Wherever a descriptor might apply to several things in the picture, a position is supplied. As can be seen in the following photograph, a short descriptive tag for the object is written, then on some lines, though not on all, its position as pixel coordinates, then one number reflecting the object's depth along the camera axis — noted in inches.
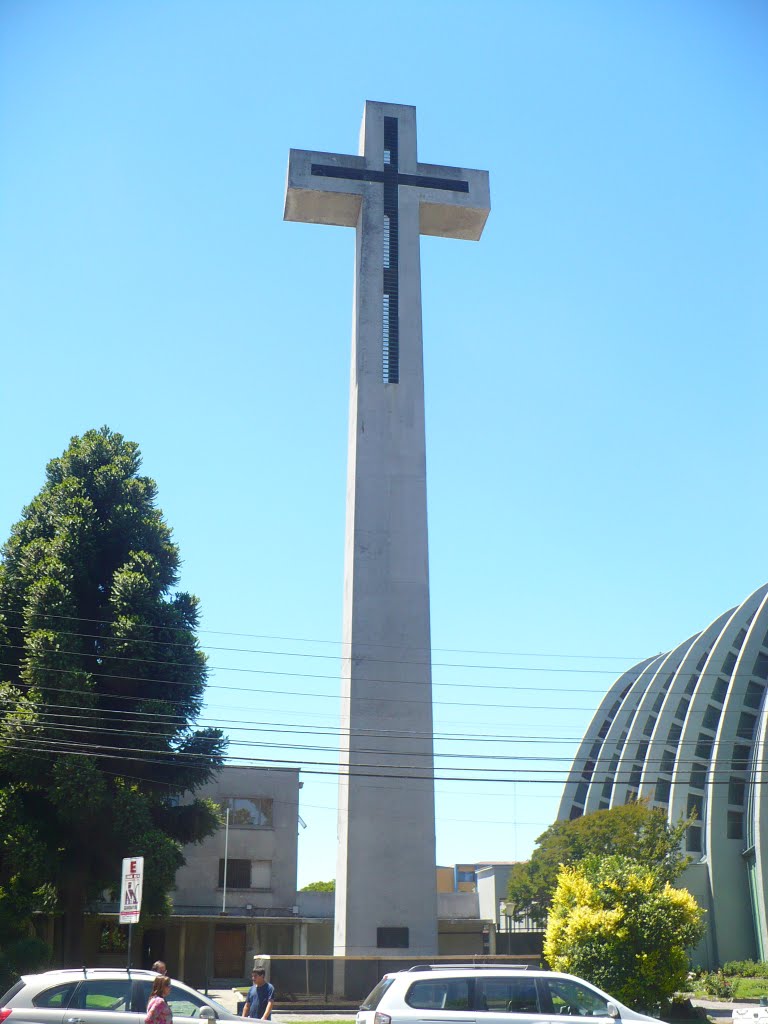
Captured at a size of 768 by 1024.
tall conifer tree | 1138.0
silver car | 580.7
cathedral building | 2036.2
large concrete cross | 1232.2
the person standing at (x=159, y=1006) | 526.3
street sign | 666.8
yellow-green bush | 864.9
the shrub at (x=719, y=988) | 1423.5
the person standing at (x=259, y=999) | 684.5
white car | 566.9
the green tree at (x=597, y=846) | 1884.8
